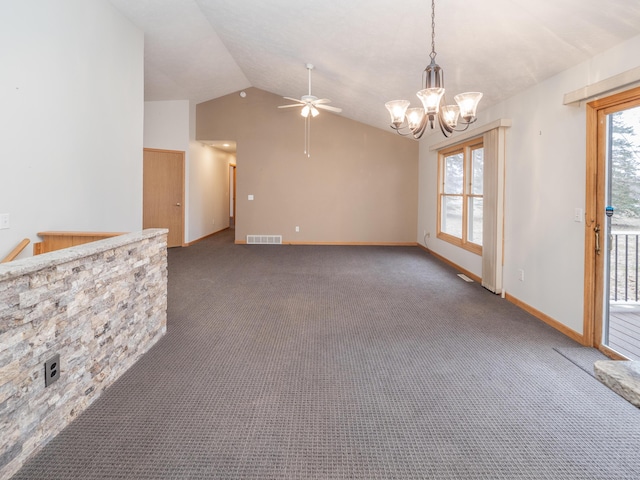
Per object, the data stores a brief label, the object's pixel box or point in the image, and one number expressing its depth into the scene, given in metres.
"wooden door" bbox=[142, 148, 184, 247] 7.57
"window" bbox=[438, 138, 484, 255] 5.45
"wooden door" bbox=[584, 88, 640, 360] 2.79
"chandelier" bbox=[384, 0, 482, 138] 2.66
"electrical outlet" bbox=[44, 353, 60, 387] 1.72
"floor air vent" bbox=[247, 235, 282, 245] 8.52
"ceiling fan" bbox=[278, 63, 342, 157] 5.43
